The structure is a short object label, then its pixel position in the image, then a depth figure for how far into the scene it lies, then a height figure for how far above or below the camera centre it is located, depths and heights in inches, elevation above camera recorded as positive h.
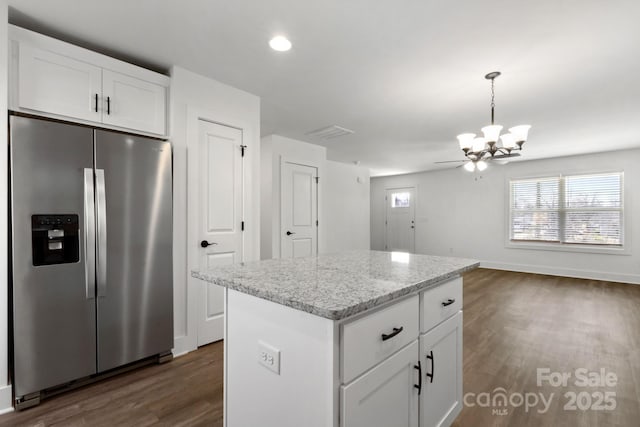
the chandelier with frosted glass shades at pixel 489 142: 112.7 +28.3
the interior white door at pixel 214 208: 104.3 +2.0
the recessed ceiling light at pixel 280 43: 84.4 +49.8
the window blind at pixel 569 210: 215.5 +2.6
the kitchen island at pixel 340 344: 35.5 -18.7
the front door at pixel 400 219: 321.7 -6.8
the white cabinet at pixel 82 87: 73.8 +35.9
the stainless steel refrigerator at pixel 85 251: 69.8 -10.1
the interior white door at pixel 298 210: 188.4 +2.2
